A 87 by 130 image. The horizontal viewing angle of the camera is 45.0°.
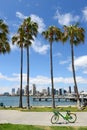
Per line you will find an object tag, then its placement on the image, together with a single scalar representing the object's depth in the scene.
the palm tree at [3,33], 14.07
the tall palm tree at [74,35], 15.99
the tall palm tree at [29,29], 16.64
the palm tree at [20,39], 17.14
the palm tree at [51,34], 16.93
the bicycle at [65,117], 8.39
